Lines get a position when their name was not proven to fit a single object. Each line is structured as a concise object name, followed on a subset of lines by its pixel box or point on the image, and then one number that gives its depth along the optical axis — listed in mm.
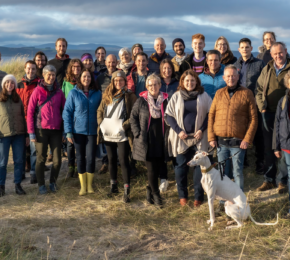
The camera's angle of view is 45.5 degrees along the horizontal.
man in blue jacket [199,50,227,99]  6005
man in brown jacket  5309
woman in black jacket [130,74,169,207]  5742
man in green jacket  5848
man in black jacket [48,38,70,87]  8070
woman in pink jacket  6422
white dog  4992
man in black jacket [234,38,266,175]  6617
